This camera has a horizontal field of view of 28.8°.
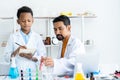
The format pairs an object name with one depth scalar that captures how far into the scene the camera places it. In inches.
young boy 93.4
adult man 80.0
